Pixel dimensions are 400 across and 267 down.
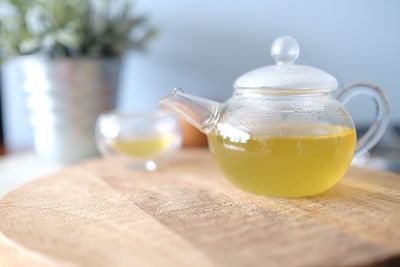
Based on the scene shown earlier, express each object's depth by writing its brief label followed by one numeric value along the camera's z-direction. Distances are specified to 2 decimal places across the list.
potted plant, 0.77
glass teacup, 0.71
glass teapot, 0.44
